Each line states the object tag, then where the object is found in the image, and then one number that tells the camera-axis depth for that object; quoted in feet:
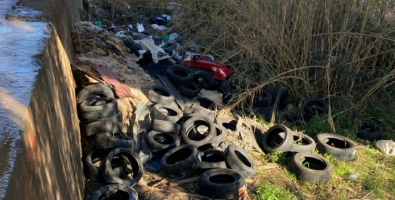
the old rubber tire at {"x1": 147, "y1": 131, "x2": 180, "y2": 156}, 17.83
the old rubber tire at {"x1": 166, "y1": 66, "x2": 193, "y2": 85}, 22.09
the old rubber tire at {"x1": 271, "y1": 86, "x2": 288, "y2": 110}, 22.48
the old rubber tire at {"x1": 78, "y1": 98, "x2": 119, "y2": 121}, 16.65
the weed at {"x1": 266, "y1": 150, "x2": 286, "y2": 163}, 18.60
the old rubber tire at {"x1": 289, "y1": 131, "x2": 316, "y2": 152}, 18.72
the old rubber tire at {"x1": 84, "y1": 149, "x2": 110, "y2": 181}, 15.43
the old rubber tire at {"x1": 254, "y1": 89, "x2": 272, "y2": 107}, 22.48
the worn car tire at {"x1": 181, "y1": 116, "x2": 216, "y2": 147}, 18.21
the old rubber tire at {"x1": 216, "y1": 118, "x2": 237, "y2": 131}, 20.40
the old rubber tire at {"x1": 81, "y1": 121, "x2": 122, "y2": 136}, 16.58
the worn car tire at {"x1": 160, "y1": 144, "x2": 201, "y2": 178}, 16.38
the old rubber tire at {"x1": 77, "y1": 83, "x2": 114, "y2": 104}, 17.24
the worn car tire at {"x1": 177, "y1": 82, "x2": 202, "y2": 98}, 21.98
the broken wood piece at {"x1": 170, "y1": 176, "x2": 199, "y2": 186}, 16.40
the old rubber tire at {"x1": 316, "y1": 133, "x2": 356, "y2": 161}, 18.88
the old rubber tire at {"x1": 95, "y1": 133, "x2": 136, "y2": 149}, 16.34
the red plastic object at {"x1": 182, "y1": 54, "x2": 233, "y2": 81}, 23.94
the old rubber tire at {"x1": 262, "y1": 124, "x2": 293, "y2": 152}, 18.53
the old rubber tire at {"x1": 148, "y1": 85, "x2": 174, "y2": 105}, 20.02
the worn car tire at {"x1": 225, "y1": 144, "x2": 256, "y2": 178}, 16.90
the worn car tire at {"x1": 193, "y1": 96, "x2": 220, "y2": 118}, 21.54
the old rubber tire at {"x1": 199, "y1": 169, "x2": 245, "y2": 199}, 15.35
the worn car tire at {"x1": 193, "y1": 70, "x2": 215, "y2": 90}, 23.22
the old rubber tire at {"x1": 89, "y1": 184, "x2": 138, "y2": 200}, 13.91
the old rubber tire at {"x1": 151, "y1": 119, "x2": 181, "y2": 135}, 18.45
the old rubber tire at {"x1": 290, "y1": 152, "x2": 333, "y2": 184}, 17.07
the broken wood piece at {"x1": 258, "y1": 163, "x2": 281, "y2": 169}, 18.08
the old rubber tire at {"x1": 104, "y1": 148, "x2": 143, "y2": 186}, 15.11
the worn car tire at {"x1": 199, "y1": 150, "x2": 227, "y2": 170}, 17.50
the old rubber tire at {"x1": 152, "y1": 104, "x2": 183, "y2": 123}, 19.03
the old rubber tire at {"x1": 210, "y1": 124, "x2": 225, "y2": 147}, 18.54
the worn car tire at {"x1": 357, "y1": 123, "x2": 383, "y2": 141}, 20.75
